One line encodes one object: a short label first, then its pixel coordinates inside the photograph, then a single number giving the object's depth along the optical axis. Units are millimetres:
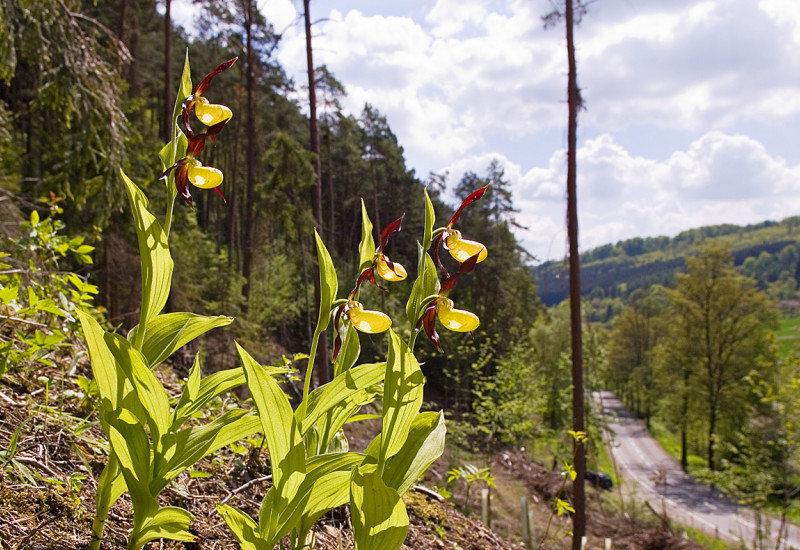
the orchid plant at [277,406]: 1395
